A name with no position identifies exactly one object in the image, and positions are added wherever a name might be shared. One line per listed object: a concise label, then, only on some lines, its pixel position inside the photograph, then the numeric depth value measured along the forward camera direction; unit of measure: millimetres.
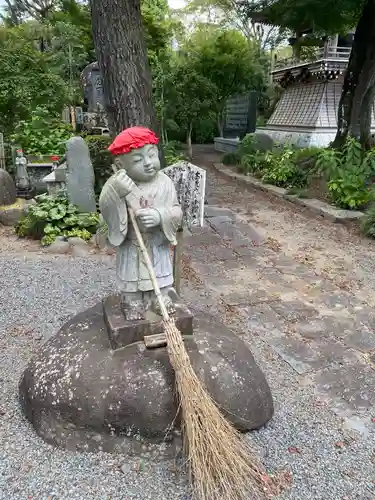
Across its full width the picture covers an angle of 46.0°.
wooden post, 3532
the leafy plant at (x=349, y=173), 8406
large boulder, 2490
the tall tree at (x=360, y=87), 9688
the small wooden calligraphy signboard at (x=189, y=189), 3895
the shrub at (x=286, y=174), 10531
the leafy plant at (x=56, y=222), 6594
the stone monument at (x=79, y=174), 6703
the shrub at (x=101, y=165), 7629
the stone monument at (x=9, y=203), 7535
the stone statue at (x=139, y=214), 2471
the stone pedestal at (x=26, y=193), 8938
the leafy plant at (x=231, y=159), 14762
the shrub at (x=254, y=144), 14190
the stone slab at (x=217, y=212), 8484
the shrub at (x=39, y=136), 9953
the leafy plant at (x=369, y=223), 7168
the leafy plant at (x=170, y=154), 9551
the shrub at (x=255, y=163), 12195
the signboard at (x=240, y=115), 17578
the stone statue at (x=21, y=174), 8930
